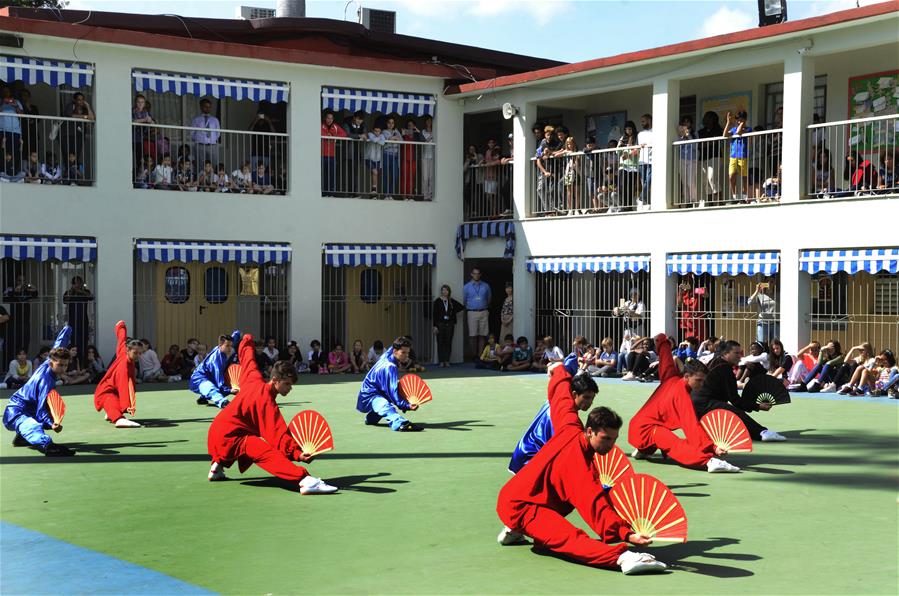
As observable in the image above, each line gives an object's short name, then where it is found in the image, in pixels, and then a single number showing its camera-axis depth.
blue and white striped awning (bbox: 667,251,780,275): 20.47
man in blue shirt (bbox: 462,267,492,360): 25.23
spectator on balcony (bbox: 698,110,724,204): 21.70
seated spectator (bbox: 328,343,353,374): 23.39
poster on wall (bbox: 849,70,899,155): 20.14
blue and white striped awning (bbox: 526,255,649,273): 22.66
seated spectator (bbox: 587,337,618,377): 22.34
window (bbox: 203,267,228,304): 24.00
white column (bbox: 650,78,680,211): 22.17
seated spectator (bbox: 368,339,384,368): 23.83
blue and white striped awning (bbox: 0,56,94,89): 20.72
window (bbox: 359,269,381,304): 25.84
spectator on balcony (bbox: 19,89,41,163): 21.25
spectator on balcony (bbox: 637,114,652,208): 22.75
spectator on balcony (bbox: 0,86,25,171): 20.84
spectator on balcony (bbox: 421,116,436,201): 25.55
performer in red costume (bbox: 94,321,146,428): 14.44
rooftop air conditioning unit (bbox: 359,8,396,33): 31.14
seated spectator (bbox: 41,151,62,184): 21.22
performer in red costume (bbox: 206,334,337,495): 9.90
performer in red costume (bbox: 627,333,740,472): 11.12
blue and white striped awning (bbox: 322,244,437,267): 24.22
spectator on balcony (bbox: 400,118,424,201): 25.34
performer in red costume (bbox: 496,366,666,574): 7.29
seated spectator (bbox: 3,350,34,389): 19.56
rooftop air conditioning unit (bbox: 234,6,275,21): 30.52
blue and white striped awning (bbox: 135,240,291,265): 22.08
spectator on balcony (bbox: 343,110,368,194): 24.77
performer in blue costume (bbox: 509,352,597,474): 8.30
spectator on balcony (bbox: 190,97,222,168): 23.22
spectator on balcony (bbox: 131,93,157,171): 22.16
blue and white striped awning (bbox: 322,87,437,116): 24.28
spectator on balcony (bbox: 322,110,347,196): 24.33
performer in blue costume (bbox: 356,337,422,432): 14.16
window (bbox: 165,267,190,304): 23.56
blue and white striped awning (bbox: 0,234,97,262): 20.56
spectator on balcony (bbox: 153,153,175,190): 22.39
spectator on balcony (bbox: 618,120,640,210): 23.11
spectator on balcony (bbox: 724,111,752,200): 21.11
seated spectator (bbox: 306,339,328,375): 23.22
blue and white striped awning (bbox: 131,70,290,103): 22.14
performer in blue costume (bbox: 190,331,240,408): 16.56
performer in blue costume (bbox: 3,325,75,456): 11.94
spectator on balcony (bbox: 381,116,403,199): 25.05
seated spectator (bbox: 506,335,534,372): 23.78
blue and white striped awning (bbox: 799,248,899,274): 18.62
